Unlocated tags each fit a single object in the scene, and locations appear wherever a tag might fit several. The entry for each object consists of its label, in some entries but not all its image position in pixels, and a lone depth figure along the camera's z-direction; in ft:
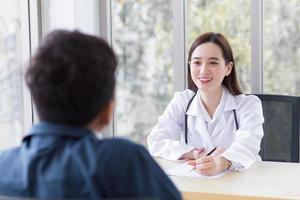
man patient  3.06
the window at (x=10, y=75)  8.88
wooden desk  5.43
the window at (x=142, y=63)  10.55
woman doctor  7.25
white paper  6.22
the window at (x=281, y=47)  9.53
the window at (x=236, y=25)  9.84
